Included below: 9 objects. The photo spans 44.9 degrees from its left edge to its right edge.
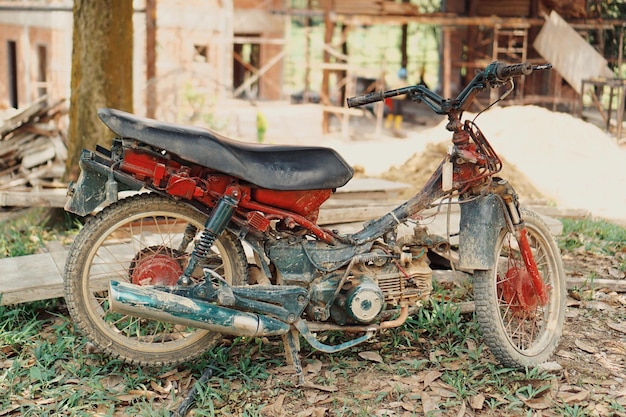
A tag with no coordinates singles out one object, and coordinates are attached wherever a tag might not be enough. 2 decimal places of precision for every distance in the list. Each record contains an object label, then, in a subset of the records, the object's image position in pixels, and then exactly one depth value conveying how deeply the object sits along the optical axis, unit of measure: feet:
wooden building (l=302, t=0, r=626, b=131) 62.34
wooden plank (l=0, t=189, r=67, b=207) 20.40
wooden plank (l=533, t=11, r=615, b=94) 64.34
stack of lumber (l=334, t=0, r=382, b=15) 65.10
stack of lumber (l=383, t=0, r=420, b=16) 66.72
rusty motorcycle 12.67
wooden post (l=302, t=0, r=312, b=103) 63.50
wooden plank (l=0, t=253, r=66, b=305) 14.88
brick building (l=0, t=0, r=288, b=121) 50.16
